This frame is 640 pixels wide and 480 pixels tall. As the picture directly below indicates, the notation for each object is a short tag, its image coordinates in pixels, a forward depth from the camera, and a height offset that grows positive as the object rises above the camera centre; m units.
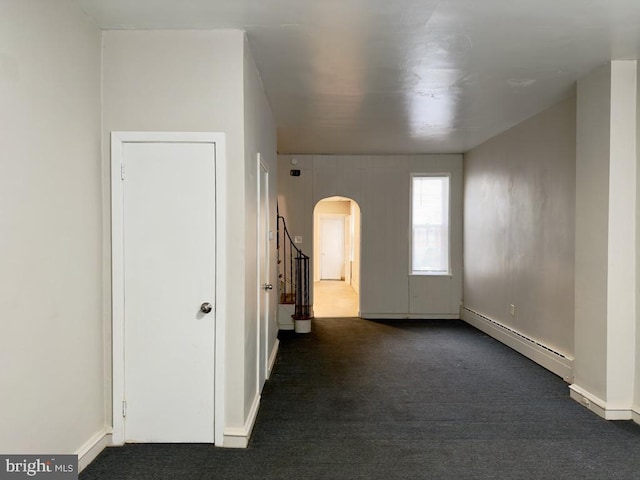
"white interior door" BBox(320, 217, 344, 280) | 12.54 -0.40
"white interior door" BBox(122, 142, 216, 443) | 2.58 -0.39
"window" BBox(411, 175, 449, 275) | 6.74 +0.21
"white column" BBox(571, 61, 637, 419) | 3.02 -0.04
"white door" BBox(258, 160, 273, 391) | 3.36 -0.33
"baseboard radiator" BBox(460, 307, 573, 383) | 3.88 -1.29
